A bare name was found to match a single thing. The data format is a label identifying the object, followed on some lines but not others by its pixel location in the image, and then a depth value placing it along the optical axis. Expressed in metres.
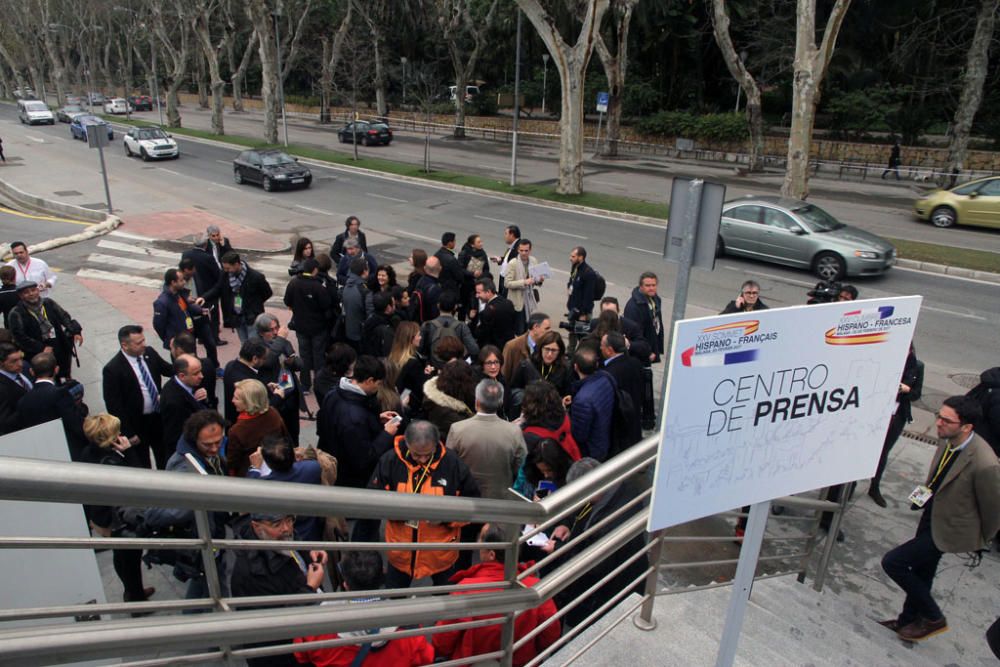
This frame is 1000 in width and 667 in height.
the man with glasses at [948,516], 4.34
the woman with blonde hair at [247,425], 5.00
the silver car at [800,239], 15.07
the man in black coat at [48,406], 5.12
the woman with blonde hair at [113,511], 4.41
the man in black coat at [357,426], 4.99
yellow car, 19.88
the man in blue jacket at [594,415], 5.43
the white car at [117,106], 57.50
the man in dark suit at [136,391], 5.78
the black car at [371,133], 39.28
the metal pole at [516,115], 25.47
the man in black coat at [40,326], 7.21
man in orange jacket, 4.04
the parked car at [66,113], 47.41
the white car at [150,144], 30.88
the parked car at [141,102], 61.59
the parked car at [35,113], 47.19
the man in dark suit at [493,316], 7.81
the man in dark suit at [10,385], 5.24
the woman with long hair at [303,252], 9.03
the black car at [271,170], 24.34
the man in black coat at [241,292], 9.02
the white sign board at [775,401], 2.35
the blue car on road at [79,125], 38.79
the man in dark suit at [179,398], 5.38
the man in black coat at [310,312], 8.14
